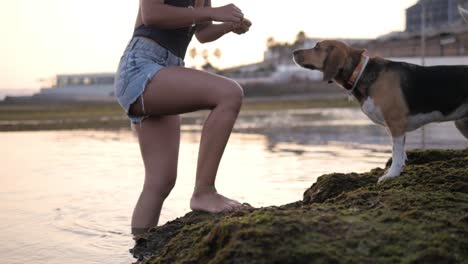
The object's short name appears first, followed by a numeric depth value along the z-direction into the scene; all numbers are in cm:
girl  447
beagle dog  535
